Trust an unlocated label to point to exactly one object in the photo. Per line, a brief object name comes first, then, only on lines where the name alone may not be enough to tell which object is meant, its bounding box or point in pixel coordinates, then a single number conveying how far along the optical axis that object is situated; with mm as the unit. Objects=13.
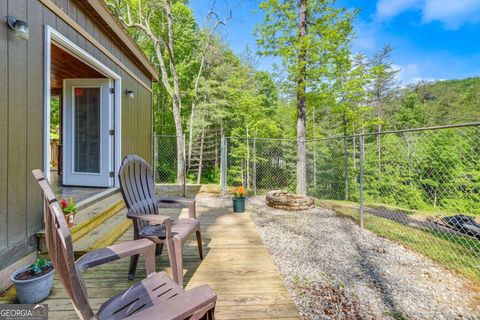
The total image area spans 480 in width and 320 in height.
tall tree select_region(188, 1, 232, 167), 8586
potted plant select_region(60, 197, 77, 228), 2219
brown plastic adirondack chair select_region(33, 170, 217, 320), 924
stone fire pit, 5008
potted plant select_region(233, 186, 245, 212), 4445
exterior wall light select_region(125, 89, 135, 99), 4270
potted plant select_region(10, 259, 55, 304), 1634
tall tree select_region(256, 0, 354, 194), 6164
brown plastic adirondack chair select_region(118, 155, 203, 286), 1912
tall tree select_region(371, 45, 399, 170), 14148
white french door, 3906
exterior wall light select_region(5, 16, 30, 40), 1889
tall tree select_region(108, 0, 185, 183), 7480
